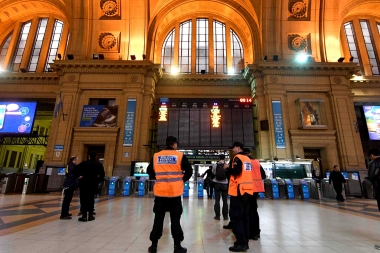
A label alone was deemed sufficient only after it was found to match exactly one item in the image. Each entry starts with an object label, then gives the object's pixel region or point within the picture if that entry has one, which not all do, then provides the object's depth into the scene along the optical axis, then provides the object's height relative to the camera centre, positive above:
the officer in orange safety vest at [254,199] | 3.93 -0.47
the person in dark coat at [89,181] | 5.17 -0.20
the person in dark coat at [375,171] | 3.94 +0.12
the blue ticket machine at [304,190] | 10.52 -0.68
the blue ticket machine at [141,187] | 11.01 -0.70
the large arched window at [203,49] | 18.75 +11.24
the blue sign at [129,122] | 14.77 +3.63
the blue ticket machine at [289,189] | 10.77 -0.66
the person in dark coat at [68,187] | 5.29 -0.37
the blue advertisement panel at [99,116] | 15.29 +4.13
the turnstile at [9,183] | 11.33 -0.59
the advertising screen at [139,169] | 13.29 +0.31
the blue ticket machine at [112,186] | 11.48 -0.68
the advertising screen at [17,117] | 15.42 +4.04
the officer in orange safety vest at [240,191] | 3.47 -0.26
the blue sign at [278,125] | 14.65 +3.55
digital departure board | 15.01 +3.77
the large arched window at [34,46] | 18.81 +11.36
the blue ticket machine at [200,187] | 10.12 -0.58
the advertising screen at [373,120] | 15.18 +4.11
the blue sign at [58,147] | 14.56 +1.74
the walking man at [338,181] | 9.83 -0.22
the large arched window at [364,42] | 18.31 +11.93
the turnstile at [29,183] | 11.55 -0.59
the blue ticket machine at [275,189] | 10.82 -0.69
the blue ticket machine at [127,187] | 11.17 -0.69
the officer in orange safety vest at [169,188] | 3.08 -0.20
